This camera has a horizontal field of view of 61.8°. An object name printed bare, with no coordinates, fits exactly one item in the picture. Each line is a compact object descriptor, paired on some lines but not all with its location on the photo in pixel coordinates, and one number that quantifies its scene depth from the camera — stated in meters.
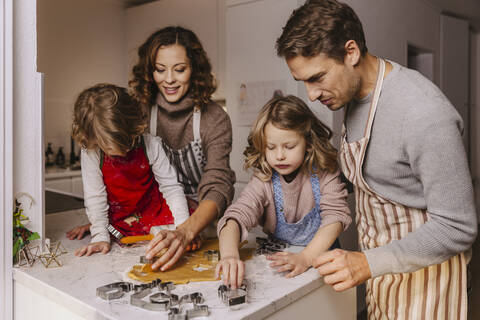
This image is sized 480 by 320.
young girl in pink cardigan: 1.11
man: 0.85
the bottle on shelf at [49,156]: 3.31
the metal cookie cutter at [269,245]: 1.10
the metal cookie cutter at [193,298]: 0.77
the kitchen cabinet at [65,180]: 2.93
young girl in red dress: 1.08
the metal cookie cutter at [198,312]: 0.72
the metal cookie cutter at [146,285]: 0.82
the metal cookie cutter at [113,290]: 0.78
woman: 1.30
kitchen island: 0.76
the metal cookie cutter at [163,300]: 0.74
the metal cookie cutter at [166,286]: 0.83
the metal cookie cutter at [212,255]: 1.02
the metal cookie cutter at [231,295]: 0.76
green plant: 0.99
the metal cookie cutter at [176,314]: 0.71
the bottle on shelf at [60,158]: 3.37
